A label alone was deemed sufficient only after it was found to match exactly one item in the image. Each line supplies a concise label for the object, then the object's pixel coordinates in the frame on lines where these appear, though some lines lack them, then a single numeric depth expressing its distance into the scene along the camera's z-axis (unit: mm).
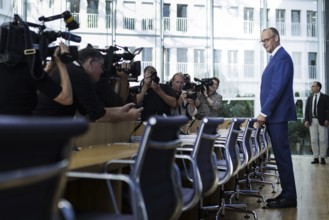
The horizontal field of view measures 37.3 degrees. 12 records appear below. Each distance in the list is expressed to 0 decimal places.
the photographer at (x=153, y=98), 4941
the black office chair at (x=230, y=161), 3486
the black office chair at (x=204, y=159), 2508
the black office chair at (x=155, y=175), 1736
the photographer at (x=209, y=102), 6301
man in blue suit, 4203
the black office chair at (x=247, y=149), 4449
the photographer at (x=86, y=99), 2939
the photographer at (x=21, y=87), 2616
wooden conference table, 1996
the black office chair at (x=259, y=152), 5484
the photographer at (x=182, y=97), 5617
